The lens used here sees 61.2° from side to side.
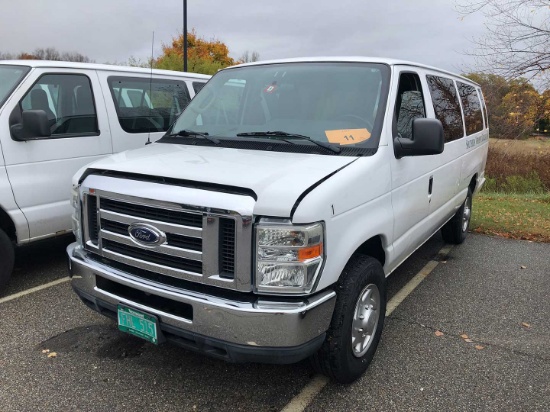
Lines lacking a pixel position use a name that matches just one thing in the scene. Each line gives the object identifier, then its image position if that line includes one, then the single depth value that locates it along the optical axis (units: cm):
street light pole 1164
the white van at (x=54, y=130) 414
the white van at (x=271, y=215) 237
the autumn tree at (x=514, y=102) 1333
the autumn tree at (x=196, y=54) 2164
